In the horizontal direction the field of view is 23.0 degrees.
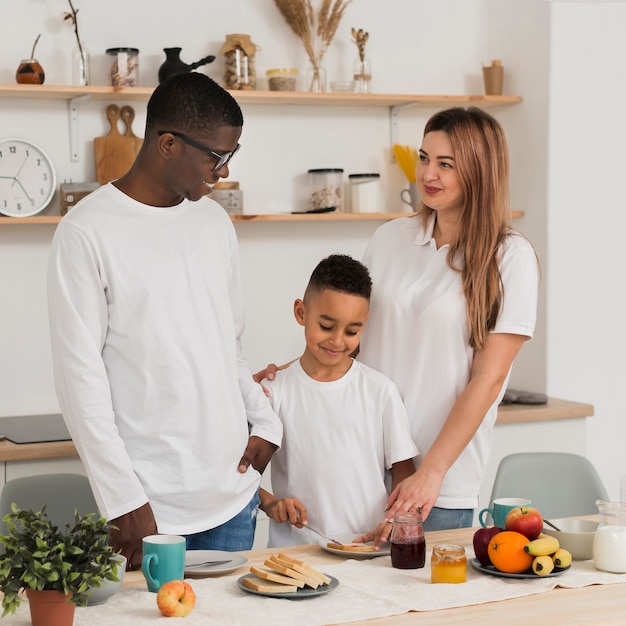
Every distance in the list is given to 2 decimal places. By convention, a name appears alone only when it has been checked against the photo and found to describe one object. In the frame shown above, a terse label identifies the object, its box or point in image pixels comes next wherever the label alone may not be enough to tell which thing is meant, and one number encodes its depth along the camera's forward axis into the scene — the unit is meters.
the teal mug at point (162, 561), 2.70
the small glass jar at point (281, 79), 4.74
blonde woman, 3.19
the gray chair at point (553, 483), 3.84
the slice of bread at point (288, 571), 2.70
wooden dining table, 2.59
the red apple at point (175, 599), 2.58
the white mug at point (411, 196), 4.99
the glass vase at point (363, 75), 4.93
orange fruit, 2.81
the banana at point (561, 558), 2.84
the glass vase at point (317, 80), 4.83
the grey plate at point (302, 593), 2.68
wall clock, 4.48
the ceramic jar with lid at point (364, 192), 4.94
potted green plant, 2.45
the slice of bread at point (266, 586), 2.69
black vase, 4.56
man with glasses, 2.83
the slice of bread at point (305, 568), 2.72
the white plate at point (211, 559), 2.81
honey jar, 2.77
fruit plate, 2.81
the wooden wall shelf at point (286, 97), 4.43
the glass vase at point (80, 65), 4.53
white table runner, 2.59
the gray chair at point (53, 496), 3.47
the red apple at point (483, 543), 2.86
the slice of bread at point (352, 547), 2.97
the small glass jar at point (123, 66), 4.53
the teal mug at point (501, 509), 3.02
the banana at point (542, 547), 2.82
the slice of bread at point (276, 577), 2.70
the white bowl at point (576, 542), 2.94
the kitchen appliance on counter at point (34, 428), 4.11
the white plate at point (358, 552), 2.95
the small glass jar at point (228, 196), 4.70
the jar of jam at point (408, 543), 2.87
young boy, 3.24
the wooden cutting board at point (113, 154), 4.60
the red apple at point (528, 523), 2.87
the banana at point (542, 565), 2.81
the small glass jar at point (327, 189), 4.87
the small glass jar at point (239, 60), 4.67
